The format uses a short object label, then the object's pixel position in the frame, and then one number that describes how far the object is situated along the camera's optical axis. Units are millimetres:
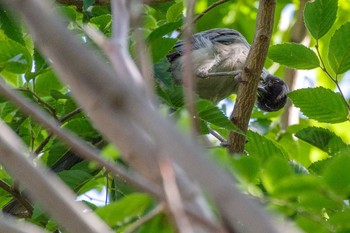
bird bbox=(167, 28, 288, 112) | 9031
